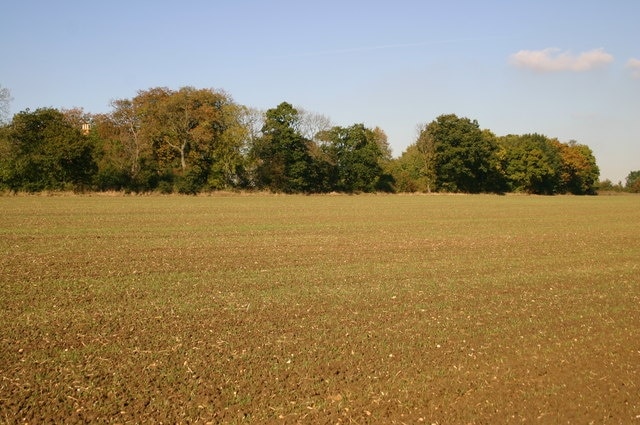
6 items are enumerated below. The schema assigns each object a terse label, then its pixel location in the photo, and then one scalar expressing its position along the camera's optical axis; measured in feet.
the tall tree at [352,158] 259.80
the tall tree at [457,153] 283.38
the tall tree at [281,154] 235.20
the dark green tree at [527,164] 317.63
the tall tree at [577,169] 361.10
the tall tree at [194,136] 215.31
